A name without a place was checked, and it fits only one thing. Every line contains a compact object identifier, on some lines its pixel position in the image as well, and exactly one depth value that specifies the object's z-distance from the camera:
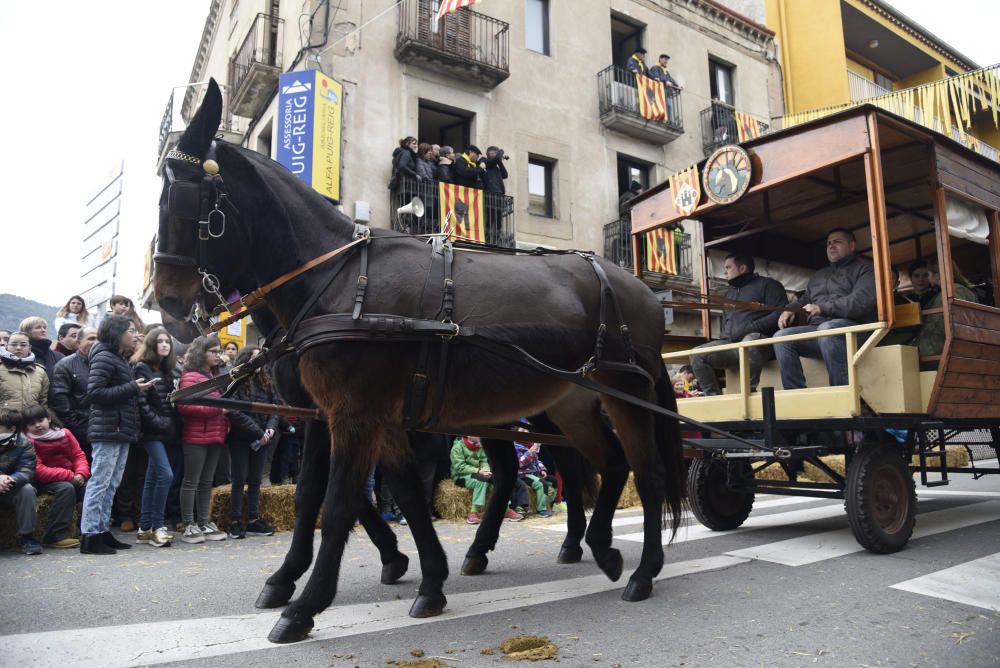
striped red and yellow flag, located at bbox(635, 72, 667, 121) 17.30
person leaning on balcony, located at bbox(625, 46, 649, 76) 17.49
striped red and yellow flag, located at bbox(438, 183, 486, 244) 13.76
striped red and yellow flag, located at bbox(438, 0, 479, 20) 11.23
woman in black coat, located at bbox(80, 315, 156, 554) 5.35
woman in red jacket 6.14
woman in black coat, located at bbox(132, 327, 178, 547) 5.88
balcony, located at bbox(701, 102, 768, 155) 18.88
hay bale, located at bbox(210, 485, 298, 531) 6.76
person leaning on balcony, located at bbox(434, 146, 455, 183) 13.86
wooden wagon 4.80
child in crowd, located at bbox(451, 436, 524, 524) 7.36
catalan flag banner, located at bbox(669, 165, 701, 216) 6.13
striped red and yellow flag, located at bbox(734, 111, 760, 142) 19.00
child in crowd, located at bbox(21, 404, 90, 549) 5.60
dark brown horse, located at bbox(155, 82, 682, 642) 3.11
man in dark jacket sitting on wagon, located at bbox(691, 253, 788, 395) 5.88
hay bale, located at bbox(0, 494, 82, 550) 5.35
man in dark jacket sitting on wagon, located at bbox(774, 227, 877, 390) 5.12
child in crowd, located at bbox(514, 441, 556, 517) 7.84
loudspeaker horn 11.88
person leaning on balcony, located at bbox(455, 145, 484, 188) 14.07
